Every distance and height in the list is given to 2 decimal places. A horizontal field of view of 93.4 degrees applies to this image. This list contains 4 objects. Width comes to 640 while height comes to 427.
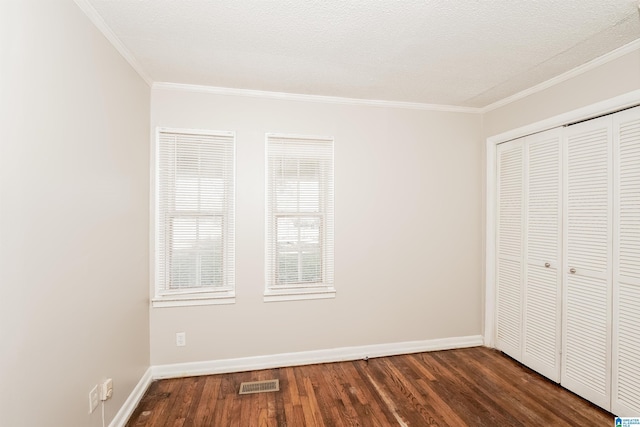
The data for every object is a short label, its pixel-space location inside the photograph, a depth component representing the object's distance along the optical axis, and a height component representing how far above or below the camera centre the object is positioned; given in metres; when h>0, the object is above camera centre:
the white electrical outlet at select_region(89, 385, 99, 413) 1.74 -1.10
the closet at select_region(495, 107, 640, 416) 2.14 -0.35
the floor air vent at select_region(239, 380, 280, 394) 2.53 -1.49
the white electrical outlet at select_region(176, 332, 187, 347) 2.75 -1.16
